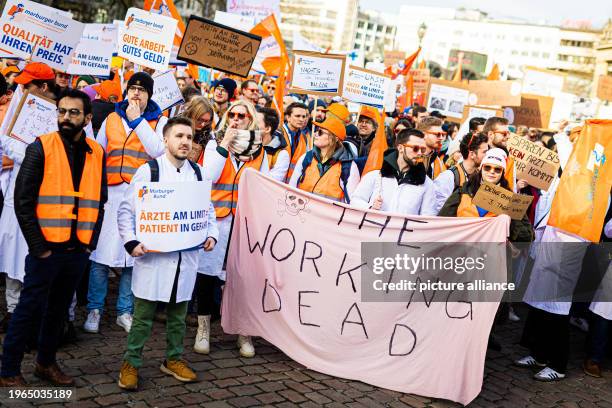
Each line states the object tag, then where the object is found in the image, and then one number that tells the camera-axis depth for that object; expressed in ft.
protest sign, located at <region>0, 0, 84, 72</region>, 22.38
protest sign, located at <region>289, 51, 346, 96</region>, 28.63
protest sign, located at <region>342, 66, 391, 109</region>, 34.81
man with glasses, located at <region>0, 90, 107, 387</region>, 14.65
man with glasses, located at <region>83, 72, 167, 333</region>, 19.60
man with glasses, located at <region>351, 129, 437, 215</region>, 19.45
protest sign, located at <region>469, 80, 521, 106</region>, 46.14
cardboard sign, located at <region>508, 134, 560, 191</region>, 21.56
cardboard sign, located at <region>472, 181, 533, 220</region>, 18.52
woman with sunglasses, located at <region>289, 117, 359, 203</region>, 20.65
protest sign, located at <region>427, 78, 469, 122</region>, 49.14
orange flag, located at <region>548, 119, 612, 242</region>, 19.98
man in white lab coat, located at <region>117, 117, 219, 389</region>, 15.70
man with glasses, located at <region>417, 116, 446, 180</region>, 25.79
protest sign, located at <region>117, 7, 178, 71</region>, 27.84
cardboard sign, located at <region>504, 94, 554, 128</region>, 46.75
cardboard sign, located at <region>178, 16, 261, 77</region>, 26.05
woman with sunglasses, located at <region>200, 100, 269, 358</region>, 19.04
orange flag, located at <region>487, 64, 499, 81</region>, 60.27
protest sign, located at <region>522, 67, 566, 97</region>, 56.49
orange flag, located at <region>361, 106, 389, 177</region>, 21.59
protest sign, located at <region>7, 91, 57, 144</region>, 17.33
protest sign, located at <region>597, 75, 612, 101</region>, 40.65
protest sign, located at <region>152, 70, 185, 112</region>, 25.27
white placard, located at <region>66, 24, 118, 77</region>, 30.35
